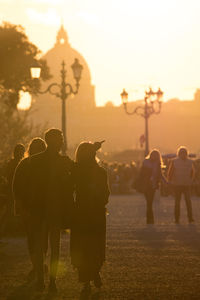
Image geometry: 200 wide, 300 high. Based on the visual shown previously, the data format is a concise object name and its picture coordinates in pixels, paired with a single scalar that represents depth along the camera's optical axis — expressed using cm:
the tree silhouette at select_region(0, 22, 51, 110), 4903
